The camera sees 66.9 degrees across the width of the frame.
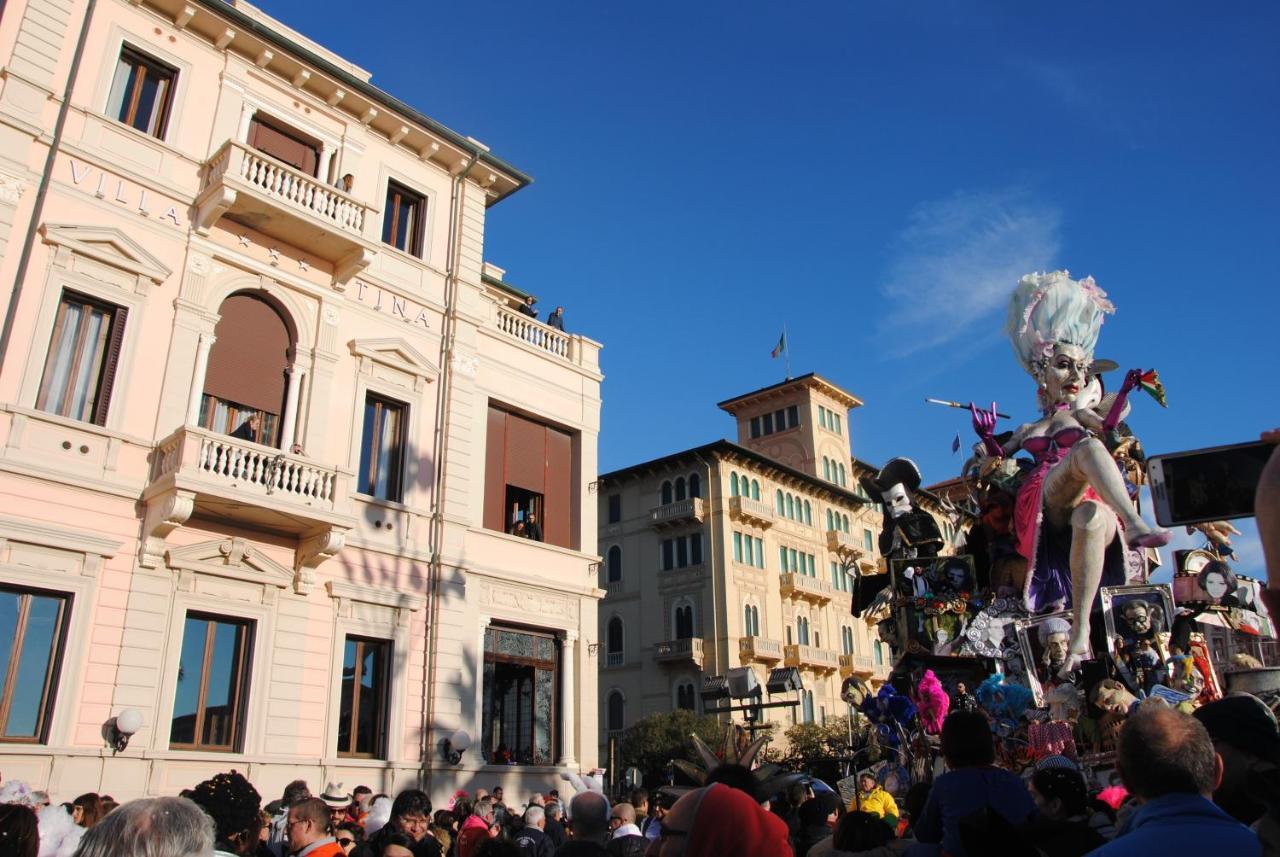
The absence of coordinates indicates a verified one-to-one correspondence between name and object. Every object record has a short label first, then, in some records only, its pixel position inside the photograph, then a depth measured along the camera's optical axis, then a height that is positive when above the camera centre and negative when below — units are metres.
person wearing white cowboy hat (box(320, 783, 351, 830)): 9.20 -0.34
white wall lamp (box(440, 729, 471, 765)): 17.44 +0.29
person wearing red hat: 2.96 -0.20
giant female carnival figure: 11.27 +3.39
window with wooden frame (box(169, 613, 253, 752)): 14.60 +1.22
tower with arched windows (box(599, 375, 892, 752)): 47.31 +8.62
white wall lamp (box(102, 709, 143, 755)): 13.30 +0.54
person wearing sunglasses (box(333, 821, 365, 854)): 7.17 -0.52
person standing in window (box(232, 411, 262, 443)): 16.73 +5.56
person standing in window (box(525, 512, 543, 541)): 21.22 +4.84
